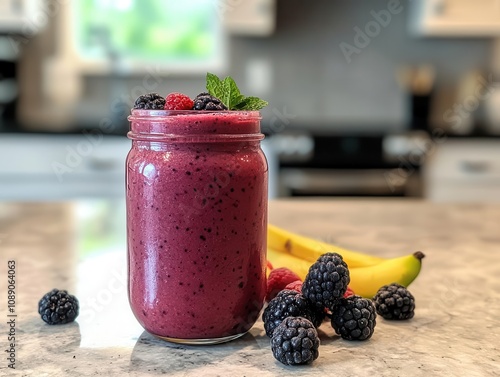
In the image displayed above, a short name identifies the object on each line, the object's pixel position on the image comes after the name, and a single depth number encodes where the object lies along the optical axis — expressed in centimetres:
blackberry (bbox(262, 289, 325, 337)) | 74
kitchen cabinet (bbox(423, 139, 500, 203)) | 286
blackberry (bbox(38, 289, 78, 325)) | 80
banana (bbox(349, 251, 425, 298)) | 91
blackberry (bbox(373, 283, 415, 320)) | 83
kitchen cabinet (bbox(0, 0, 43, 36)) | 305
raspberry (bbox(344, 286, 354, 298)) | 81
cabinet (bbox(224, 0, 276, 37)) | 312
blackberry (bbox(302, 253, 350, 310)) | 73
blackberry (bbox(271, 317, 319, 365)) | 67
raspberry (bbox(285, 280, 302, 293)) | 81
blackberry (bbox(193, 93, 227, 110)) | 74
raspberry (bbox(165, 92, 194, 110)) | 73
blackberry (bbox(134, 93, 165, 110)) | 75
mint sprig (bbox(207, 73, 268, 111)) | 78
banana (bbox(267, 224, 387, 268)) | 100
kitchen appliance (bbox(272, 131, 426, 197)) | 279
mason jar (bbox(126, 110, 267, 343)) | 72
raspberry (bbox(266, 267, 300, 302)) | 86
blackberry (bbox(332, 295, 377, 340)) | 74
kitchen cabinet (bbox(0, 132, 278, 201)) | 282
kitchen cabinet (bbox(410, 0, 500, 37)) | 312
